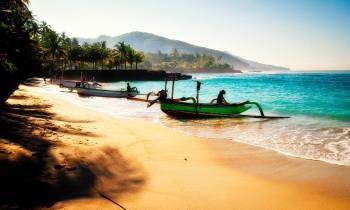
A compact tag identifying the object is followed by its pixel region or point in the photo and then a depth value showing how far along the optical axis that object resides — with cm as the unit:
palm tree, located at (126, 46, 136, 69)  8434
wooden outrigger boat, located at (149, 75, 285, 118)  1891
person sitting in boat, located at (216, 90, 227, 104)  1992
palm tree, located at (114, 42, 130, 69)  8271
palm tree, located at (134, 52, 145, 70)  8715
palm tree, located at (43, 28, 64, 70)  6050
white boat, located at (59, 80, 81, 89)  4119
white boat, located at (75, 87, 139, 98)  3077
